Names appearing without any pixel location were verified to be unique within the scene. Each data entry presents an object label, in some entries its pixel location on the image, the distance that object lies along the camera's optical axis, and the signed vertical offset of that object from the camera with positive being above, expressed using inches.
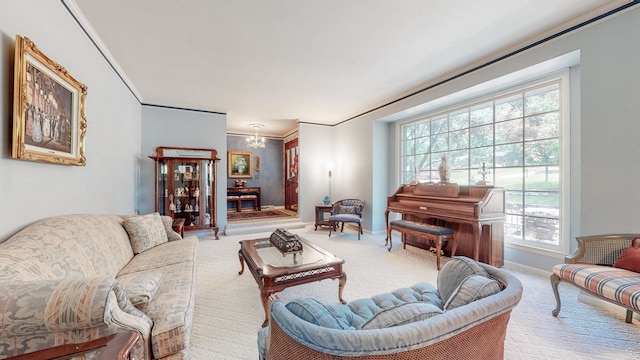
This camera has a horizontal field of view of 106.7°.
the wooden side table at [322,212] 211.9 -30.1
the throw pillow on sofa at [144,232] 96.0 -22.3
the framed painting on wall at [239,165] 307.3 +19.4
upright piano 115.6 -16.4
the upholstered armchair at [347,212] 184.8 -27.2
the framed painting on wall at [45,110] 55.4 +19.0
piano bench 123.5 -28.2
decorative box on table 96.5 -26.7
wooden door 275.6 +6.9
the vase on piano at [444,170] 142.6 +6.4
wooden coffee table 74.7 -30.1
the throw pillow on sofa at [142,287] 51.9 -25.6
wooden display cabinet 174.1 -4.2
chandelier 248.7 +47.2
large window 112.5 +16.6
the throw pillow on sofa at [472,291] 39.0 -18.5
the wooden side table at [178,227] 143.0 -28.6
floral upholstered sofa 32.9 -20.8
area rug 240.3 -38.0
